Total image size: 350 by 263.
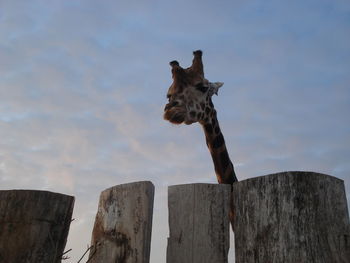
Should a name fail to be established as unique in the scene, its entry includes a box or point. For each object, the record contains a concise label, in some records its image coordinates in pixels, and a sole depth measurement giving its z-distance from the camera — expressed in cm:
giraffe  531
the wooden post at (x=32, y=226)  261
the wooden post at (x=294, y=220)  249
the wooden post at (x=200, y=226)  283
